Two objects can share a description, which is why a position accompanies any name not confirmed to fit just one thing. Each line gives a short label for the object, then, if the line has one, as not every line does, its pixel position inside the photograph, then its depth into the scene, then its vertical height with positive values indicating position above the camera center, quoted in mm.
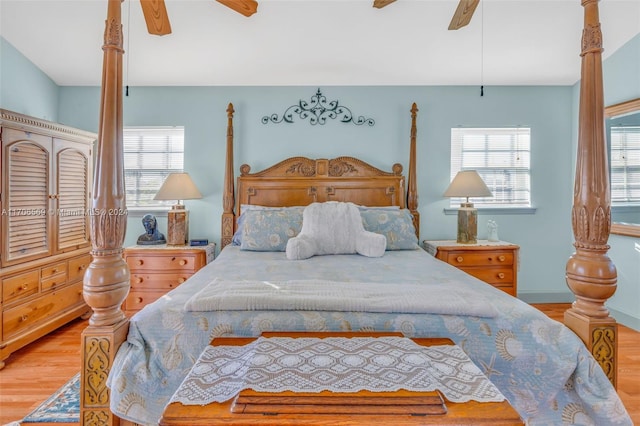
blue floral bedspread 1233 -534
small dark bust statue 3258 -205
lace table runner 871 -442
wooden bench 781 -467
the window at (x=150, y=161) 3641 +554
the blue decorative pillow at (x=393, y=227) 2840 -119
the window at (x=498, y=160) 3668 +572
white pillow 2512 -177
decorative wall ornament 3578 +1058
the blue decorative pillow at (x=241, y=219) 3049 -62
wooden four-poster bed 1283 -202
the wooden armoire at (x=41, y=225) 2400 -100
